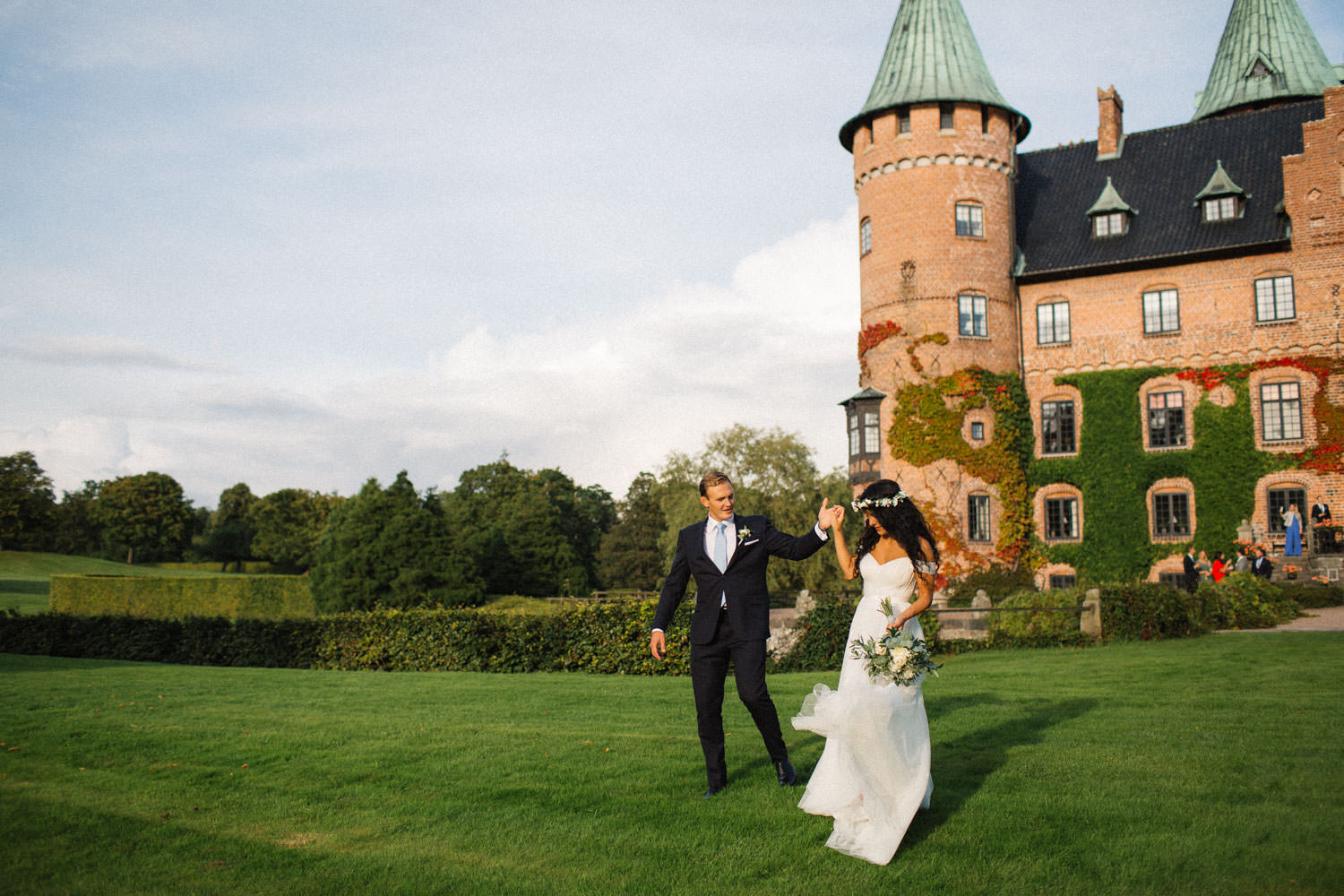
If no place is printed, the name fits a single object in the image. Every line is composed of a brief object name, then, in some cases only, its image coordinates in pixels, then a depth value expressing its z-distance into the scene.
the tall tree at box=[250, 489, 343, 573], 85.00
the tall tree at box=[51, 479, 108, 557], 84.00
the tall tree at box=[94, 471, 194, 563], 81.75
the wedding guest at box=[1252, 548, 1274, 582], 25.44
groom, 6.66
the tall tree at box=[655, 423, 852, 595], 48.31
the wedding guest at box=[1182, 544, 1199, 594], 25.75
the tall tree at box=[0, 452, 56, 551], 61.41
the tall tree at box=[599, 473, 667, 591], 67.50
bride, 5.54
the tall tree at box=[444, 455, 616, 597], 60.56
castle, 31.27
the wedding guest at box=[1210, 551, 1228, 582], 24.62
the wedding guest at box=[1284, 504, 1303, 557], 28.22
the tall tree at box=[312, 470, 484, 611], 42.28
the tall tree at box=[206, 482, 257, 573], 87.56
